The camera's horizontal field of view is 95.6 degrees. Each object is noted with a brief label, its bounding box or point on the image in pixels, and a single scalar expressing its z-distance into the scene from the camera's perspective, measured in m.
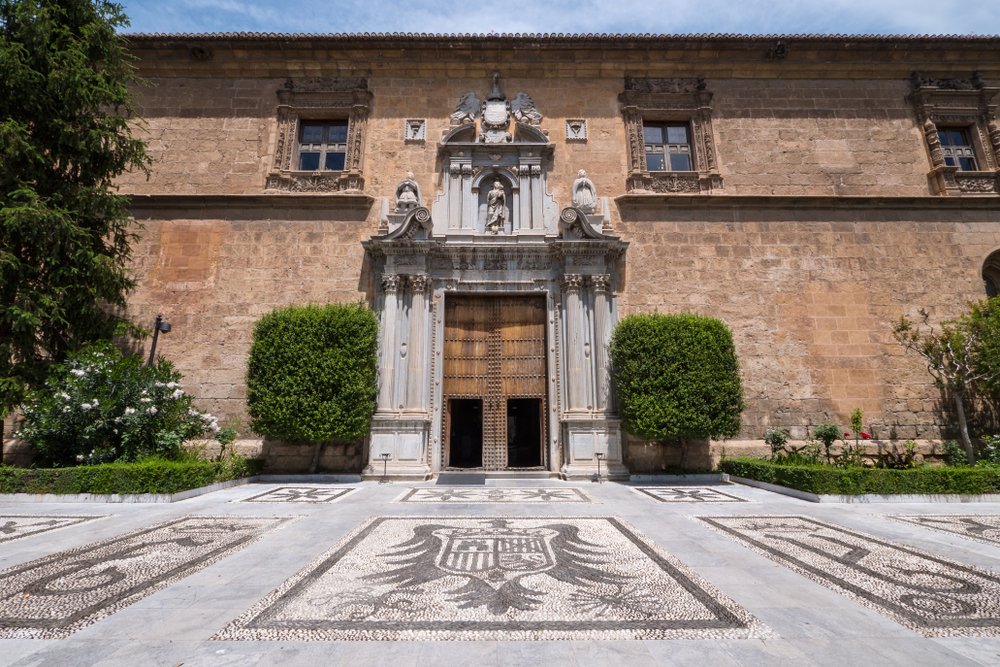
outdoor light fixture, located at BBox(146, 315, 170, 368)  10.94
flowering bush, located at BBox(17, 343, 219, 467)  8.01
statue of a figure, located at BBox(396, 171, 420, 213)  11.66
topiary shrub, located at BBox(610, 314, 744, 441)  9.50
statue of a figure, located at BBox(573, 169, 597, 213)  11.77
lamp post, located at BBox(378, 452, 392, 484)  10.06
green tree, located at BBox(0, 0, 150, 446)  8.53
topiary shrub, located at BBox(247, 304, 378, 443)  9.55
